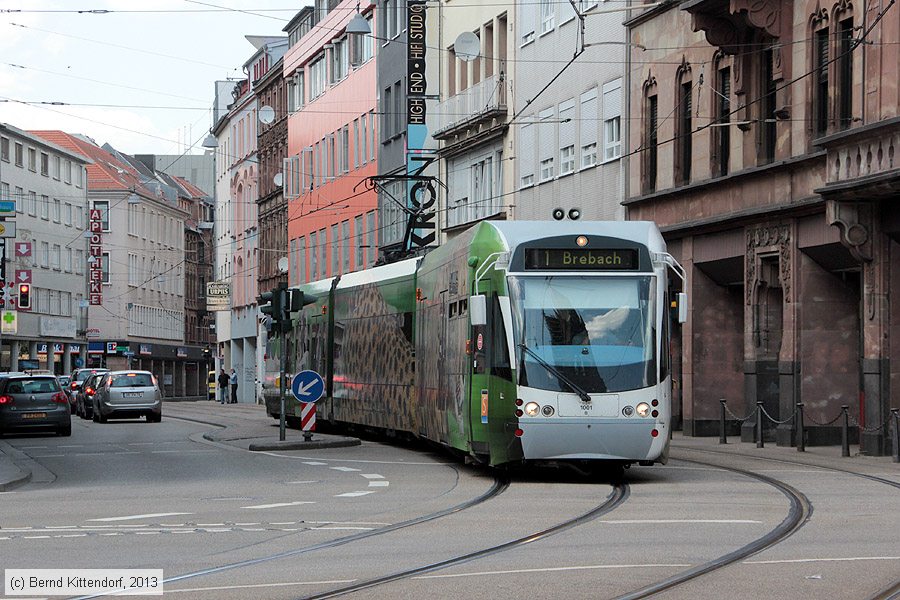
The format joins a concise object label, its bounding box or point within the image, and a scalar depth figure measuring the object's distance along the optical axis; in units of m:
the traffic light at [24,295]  79.06
